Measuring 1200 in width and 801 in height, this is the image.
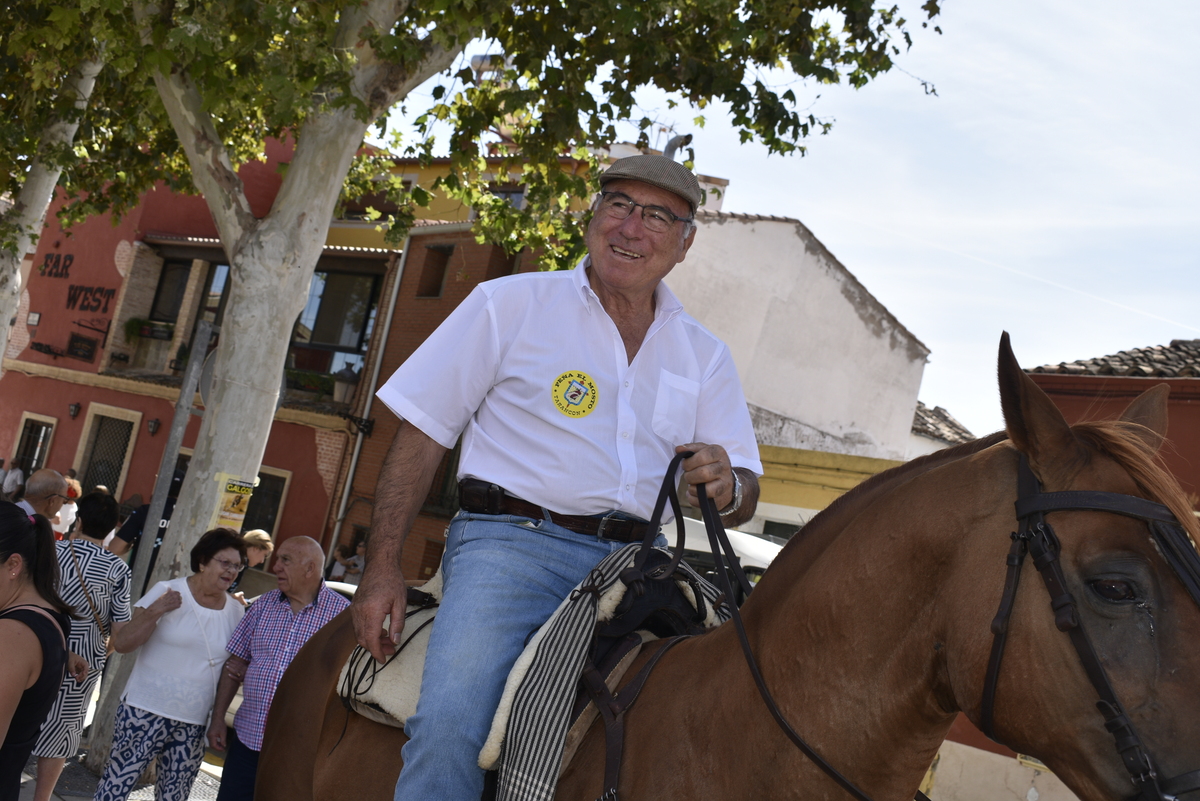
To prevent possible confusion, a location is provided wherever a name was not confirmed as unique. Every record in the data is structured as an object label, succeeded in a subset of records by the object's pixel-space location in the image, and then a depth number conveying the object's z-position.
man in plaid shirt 5.18
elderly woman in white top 5.59
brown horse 1.74
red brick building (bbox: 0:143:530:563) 21.77
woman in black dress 3.47
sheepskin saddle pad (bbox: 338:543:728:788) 2.41
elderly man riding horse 2.60
